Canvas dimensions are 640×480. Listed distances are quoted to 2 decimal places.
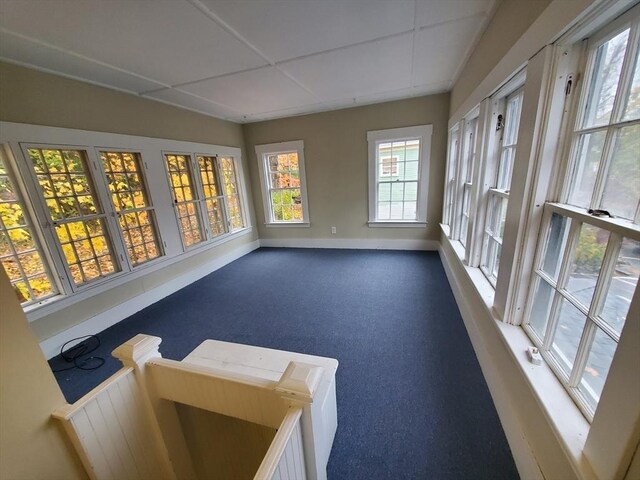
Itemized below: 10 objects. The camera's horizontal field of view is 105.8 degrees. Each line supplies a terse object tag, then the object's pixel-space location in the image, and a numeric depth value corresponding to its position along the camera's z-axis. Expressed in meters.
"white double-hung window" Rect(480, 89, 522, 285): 1.62
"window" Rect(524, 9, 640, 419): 0.75
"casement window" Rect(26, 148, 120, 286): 2.16
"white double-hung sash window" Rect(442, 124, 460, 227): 3.14
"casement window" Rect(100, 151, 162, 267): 2.66
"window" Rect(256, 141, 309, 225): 4.46
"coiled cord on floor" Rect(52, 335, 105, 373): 2.08
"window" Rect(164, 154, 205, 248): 3.32
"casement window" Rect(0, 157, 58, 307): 1.94
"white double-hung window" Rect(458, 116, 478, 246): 2.50
